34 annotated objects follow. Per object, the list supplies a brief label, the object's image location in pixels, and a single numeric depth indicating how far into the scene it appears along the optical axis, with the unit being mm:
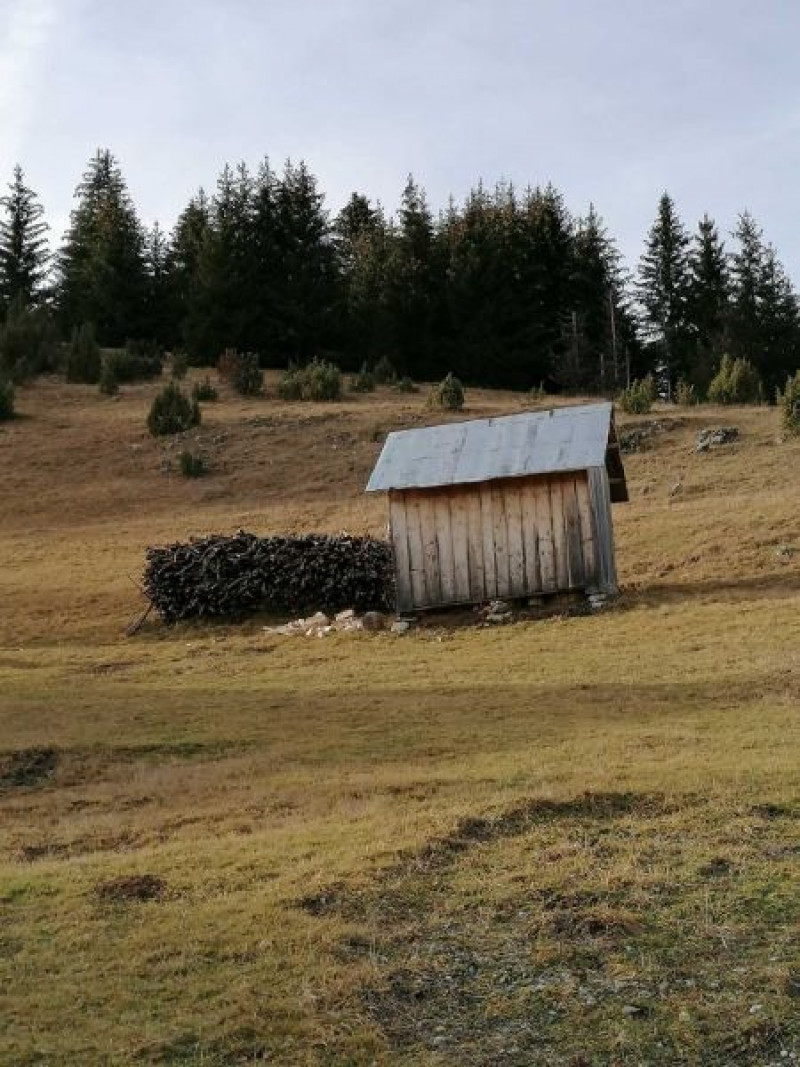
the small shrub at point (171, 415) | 39344
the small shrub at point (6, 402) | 41750
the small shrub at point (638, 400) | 38281
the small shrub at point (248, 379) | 45344
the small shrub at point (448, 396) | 39781
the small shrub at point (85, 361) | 49031
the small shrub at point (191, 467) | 35688
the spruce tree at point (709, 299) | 60906
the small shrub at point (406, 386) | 46094
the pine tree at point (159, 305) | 62406
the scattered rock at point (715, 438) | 33125
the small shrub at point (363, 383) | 45750
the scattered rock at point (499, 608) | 22281
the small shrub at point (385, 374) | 47844
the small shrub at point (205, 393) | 43969
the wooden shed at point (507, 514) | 22562
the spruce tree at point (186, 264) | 58906
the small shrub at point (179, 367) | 49750
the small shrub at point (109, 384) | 46094
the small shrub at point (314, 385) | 43875
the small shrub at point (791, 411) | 32219
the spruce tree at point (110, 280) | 61812
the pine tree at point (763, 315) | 61219
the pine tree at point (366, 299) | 59188
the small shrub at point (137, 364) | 48812
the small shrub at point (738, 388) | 40562
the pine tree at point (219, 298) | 56719
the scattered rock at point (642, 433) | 34656
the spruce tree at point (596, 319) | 59219
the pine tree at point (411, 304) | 59969
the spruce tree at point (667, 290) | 68312
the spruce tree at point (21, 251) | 69375
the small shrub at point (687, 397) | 40762
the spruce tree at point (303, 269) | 58875
